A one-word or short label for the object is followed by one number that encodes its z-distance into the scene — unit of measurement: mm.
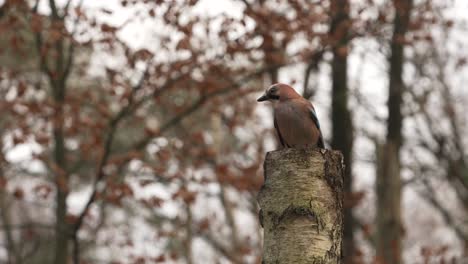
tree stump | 6574
